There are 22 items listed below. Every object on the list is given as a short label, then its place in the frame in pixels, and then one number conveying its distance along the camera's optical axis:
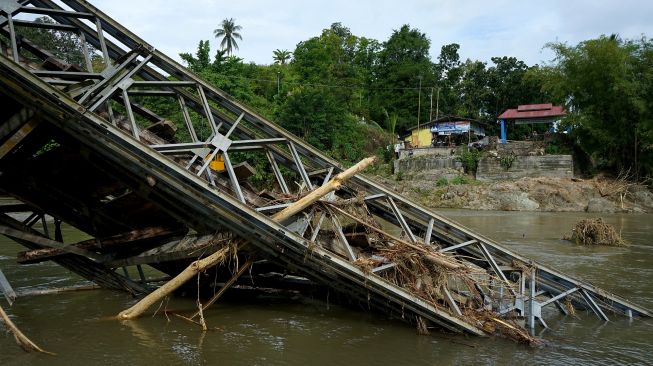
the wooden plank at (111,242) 7.57
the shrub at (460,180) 42.62
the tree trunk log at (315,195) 6.67
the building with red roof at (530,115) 53.22
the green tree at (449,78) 67.81
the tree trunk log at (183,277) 6.77
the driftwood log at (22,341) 5.35
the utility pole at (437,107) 63.00
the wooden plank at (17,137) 6.26
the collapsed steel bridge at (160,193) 6.20
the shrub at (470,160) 44.94
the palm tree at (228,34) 74.44
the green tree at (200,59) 43.34
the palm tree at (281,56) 67.31
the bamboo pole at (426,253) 6.91
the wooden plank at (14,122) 6.25
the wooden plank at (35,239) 7.28
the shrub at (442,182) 42.72
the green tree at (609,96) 37.66
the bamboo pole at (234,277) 6.96
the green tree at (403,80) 65.81
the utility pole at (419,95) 64.20
